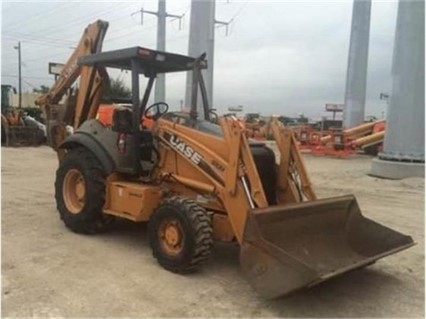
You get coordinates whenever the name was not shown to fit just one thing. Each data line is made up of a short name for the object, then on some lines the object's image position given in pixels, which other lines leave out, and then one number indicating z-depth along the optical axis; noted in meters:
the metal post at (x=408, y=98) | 14.37
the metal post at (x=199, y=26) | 17.12
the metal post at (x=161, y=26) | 27.69
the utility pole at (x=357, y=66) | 26.97
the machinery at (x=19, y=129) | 21.48
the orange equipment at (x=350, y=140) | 22.00
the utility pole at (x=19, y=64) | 49.47
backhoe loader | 4.74
